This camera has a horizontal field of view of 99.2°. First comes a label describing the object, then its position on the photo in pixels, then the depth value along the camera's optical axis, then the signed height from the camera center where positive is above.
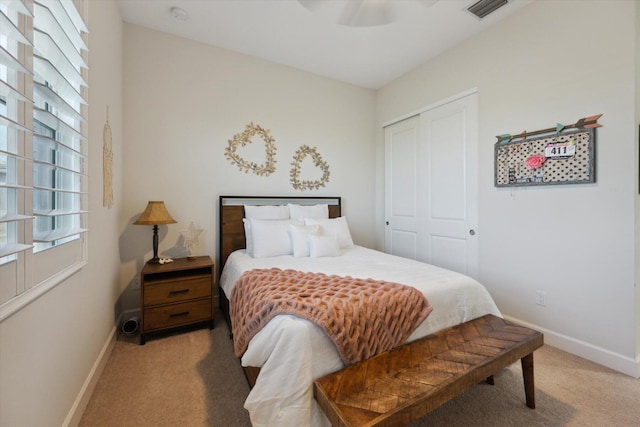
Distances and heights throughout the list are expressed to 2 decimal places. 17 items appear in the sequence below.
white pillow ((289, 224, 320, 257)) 2.63 -0.25
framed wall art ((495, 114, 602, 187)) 1.99 +0.47
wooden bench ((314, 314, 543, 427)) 1.05 -0.73
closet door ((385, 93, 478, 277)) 2.80 +0.32
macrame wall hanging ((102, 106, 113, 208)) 1.89 +0.32
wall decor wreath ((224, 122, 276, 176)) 3.02 +0.71
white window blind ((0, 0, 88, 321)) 0.86 +0.26
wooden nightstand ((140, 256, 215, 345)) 2.24 -0.71
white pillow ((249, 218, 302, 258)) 2.60 -0.25
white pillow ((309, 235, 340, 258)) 2.60 -0.33
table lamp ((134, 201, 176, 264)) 2.35 -0.04
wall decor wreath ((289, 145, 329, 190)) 3.39 +0.57
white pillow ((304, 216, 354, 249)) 2.96 -0.18
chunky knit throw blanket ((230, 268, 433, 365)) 1.29 -0.50
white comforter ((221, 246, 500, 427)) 1.18 -0.66
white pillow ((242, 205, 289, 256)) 2.95 +0.00
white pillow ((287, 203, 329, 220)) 3.13 +0.02
